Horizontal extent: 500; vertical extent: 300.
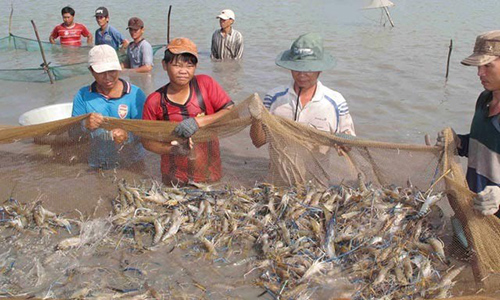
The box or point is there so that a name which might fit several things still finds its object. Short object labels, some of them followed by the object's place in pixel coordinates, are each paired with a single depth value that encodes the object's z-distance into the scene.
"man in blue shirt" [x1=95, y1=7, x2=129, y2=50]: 11.75
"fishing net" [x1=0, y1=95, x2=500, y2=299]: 3.66
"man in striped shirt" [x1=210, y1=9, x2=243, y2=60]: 12.69
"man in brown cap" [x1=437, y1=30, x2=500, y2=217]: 3.36
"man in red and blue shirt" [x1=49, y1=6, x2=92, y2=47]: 13.34
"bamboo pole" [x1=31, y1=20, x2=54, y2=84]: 10.29
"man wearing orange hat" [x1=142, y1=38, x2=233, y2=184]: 4.25
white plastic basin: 6.71
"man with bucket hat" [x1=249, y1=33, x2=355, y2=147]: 4.16
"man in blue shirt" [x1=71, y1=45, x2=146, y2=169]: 4.53
